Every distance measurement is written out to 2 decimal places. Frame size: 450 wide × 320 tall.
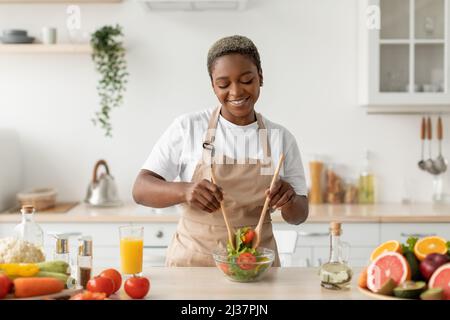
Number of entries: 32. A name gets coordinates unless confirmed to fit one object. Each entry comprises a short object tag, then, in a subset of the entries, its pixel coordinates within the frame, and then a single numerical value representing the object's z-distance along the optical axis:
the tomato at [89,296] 1.63
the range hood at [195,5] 3.63
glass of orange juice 1.96
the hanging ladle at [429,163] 3.95
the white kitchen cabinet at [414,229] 3.47
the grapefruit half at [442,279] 1.65
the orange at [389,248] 1.79
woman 2.23
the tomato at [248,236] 1.99
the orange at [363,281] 1.82
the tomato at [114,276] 1.79
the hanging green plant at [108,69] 3.78
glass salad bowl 1.90
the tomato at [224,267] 1.92
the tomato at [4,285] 1.65
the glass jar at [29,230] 1.95
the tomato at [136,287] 1.75
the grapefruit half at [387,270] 1.73
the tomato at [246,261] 1.90
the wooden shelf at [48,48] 3.73
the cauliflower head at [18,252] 1.82
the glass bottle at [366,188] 3.94
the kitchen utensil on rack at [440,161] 3.93
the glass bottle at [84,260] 1.85
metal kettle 3.74
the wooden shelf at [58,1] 3.85
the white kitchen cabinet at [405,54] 3.68
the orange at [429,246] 1.78
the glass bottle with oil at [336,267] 1.81
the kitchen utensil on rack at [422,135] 3.94
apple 1.71
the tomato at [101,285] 1.73
